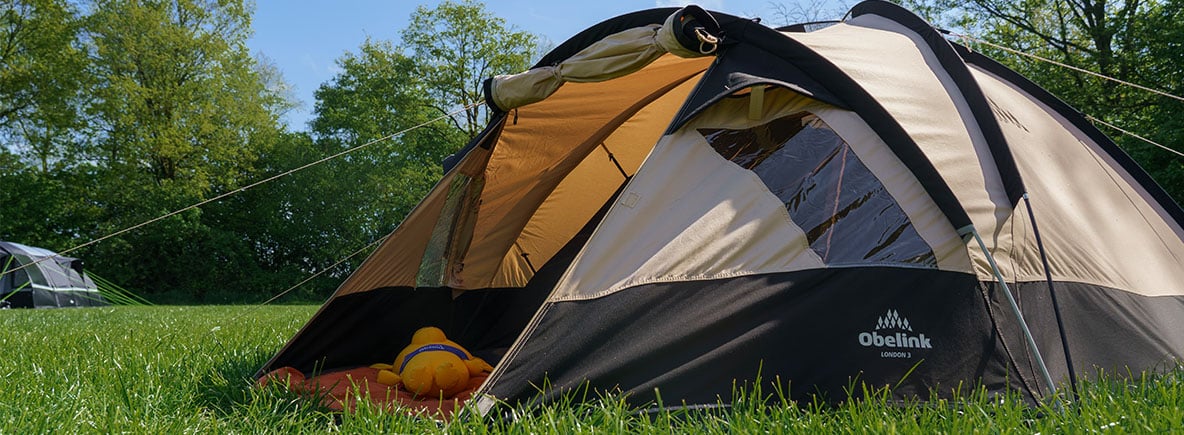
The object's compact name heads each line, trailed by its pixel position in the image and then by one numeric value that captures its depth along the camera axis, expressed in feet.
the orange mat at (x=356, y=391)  8.52
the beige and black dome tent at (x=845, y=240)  7.43
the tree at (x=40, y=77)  58.03
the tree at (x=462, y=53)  66.69
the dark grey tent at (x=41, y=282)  39.47
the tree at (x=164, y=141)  58.65
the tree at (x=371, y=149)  64.08
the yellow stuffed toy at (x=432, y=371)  9.78
